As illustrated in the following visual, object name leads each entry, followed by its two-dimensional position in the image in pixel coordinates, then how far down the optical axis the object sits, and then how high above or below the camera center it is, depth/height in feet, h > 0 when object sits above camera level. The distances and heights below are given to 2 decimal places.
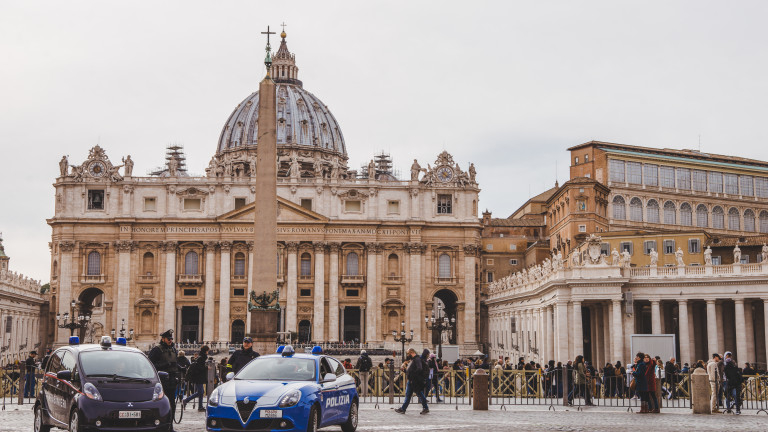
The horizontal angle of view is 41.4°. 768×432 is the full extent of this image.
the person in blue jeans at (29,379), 111.24 -4.98
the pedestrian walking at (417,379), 86.84 -3.91
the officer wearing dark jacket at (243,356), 77.30 -1.68
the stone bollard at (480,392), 92.43 -5.33
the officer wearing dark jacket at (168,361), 69.92 -1.88
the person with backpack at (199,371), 83.15 -3.05
